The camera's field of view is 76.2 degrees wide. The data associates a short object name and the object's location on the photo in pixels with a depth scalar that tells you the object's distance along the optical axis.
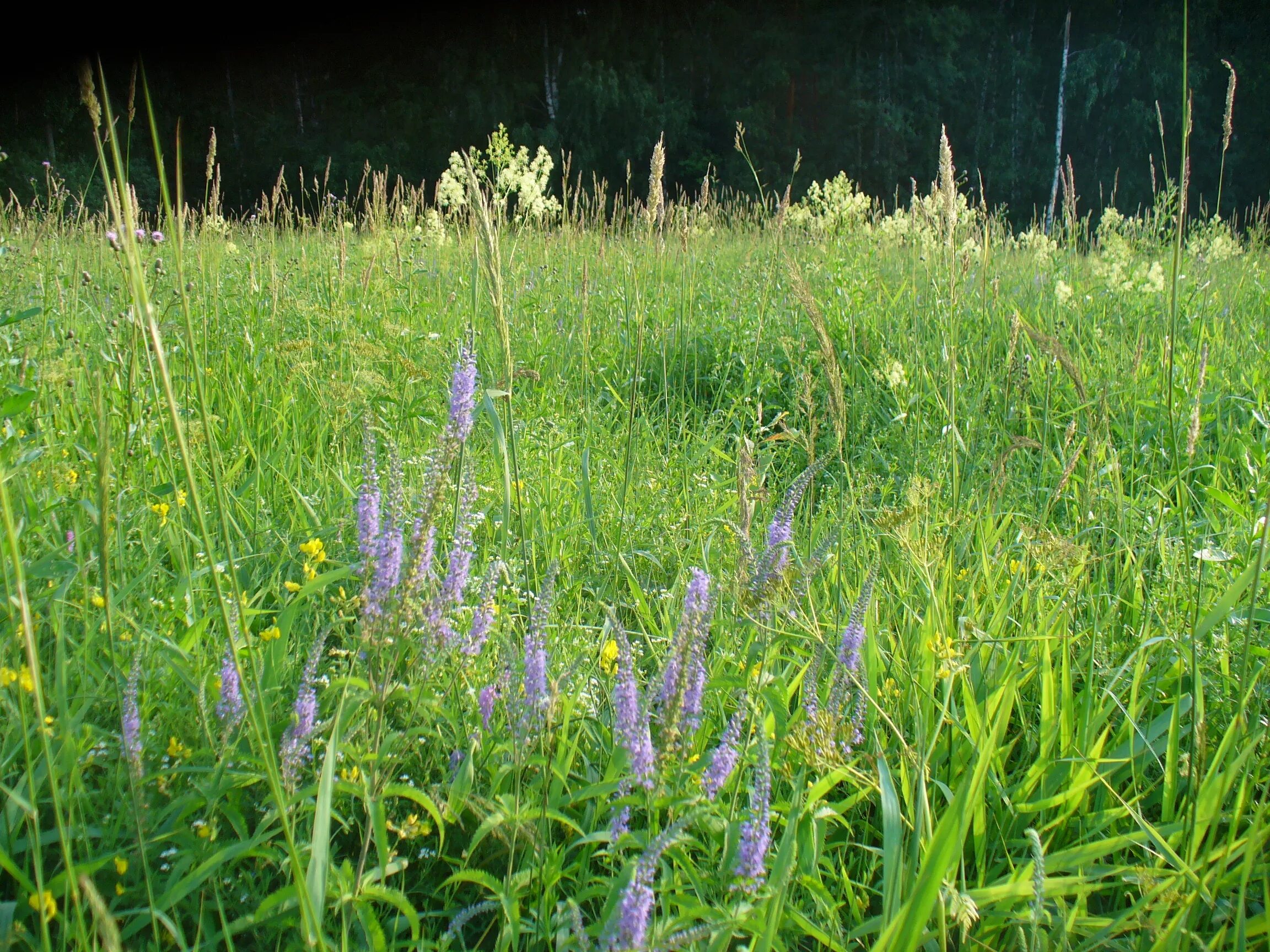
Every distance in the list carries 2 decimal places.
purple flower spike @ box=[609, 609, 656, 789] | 0.87
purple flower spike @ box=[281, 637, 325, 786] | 0.93
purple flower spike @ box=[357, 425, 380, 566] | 0.96
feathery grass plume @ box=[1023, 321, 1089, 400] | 1.26
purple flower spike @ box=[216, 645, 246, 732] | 0.98
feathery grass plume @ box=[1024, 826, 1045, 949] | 0.68
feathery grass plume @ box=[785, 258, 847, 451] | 1.23
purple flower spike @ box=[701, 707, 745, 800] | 0.91
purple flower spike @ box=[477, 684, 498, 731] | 1.11
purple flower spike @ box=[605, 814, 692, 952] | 0.64
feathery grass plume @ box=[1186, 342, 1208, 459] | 1.19
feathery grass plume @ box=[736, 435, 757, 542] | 1.06
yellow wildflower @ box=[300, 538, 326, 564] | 1.49
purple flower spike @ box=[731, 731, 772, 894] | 0.78
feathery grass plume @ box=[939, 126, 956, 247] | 1.45
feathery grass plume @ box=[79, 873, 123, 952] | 0.42
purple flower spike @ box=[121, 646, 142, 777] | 0.83
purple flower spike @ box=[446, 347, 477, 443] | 0.93
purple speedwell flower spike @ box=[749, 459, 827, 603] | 1.08
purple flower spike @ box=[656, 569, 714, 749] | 0.80
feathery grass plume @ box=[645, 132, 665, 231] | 1.57
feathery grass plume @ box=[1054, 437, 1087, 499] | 1.31
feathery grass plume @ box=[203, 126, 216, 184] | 2.05
